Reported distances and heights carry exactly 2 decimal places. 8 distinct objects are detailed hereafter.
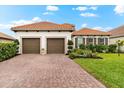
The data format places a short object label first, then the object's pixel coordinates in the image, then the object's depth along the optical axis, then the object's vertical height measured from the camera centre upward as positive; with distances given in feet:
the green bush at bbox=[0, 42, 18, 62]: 22.97 -1.36
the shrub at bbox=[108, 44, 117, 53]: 37.87 -0.94
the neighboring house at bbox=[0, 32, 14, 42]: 38.98 +3.27
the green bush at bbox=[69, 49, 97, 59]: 25.32 -2.65
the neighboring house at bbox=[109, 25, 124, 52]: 41.08 +5.04
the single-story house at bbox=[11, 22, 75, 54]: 34.15 +3.00
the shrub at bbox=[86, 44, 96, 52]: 37.16 -0.51
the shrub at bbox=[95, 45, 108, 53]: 37.29 -0.93
